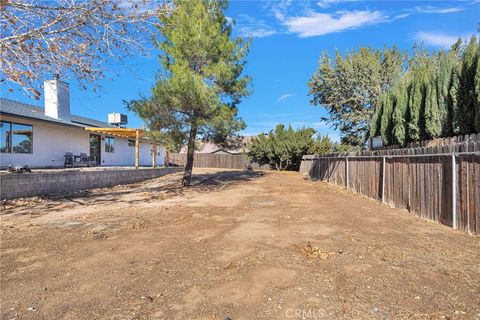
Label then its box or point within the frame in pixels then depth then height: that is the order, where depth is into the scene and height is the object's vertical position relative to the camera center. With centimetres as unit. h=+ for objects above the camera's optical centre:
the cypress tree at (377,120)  1390 +175
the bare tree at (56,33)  613 +235
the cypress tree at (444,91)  948 +201
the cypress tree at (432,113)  1009 +145
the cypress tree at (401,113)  1182 +172
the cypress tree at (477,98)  769 +144
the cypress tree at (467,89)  809 +178
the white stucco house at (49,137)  1382 +132
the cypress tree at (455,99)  878 +164
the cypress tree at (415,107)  1095 +178
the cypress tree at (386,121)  1297 +157
